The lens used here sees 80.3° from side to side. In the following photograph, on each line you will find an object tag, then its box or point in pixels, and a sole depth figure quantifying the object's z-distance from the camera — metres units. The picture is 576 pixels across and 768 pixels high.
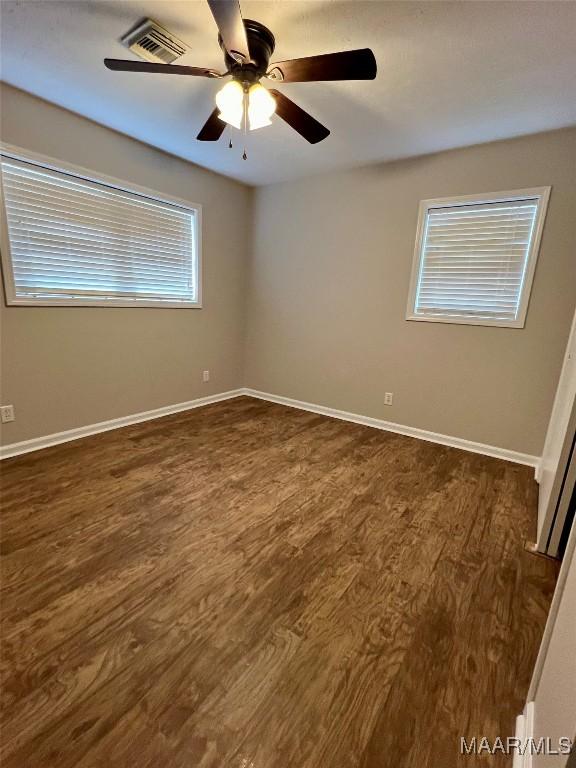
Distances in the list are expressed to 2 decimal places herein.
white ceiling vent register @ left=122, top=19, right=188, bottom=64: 1.73
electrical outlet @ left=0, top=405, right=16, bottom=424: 2.60
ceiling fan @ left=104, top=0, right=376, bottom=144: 1.41
